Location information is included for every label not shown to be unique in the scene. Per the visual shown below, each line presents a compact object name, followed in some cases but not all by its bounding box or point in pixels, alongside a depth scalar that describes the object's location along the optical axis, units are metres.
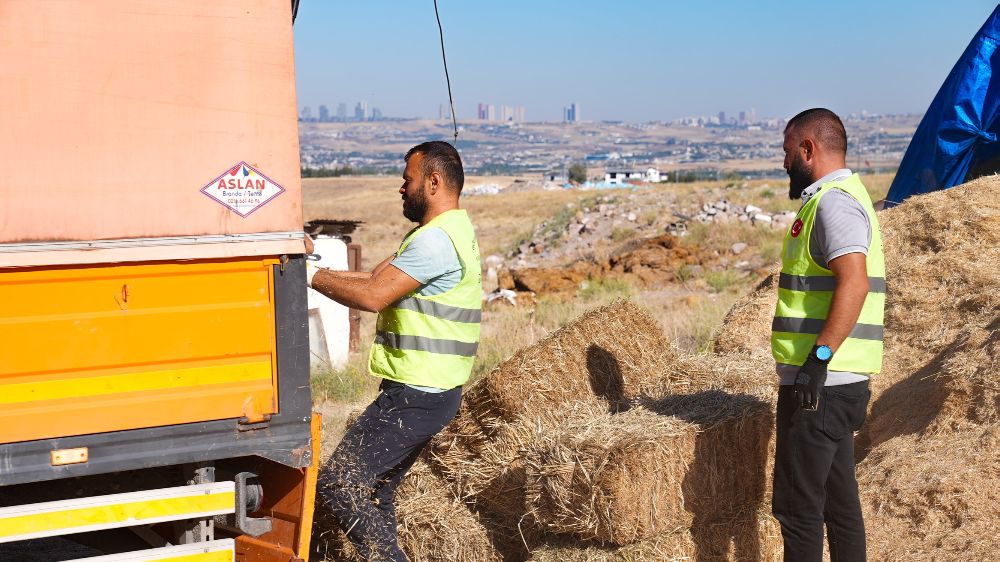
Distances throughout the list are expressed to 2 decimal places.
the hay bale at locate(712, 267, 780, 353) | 7.40
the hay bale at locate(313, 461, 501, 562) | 5.52
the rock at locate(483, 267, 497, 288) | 20.11
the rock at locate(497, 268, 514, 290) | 18.17
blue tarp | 10.91
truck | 3.53
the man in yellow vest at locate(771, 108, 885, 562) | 4.03
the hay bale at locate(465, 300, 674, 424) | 5.70
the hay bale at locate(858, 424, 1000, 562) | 4.81
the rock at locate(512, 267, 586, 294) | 17.50
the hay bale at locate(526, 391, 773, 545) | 4.52
